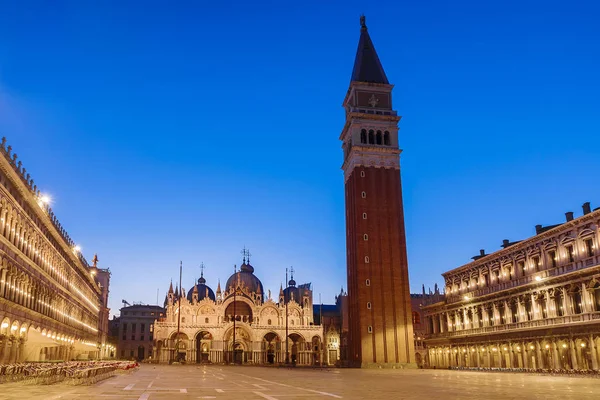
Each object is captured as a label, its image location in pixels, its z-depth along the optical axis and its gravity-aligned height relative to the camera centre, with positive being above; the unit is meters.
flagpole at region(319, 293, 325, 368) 109.91 +0.29
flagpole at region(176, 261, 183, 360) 96.10 +7.41
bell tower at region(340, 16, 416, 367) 73.38 +17.27
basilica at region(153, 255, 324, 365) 103.44 +4.82
